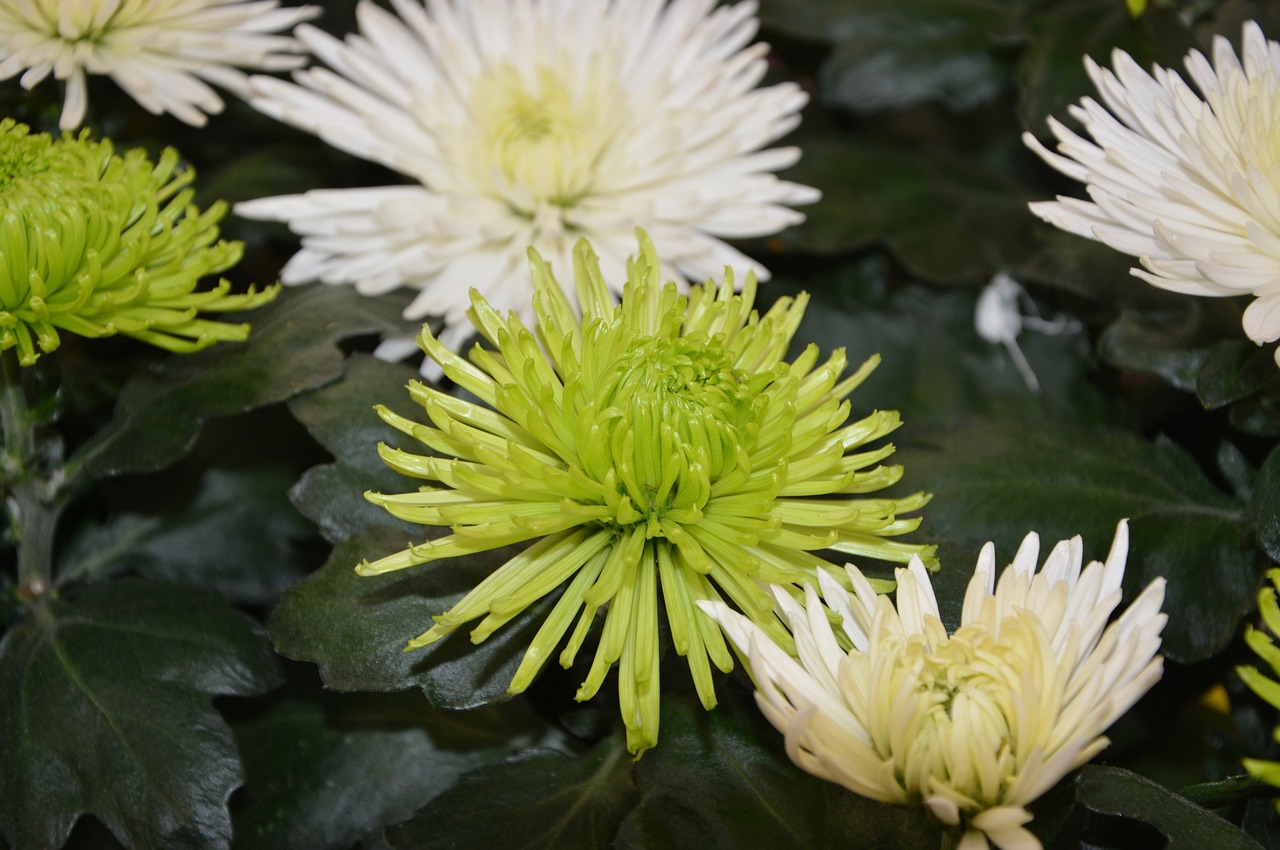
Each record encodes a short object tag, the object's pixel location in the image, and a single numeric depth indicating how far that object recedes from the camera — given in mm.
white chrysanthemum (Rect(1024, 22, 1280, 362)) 564
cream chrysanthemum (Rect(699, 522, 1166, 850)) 522
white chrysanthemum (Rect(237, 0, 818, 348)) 629
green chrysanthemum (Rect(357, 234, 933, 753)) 548
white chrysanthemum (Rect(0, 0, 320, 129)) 606
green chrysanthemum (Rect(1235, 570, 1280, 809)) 529
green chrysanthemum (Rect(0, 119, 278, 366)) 571
